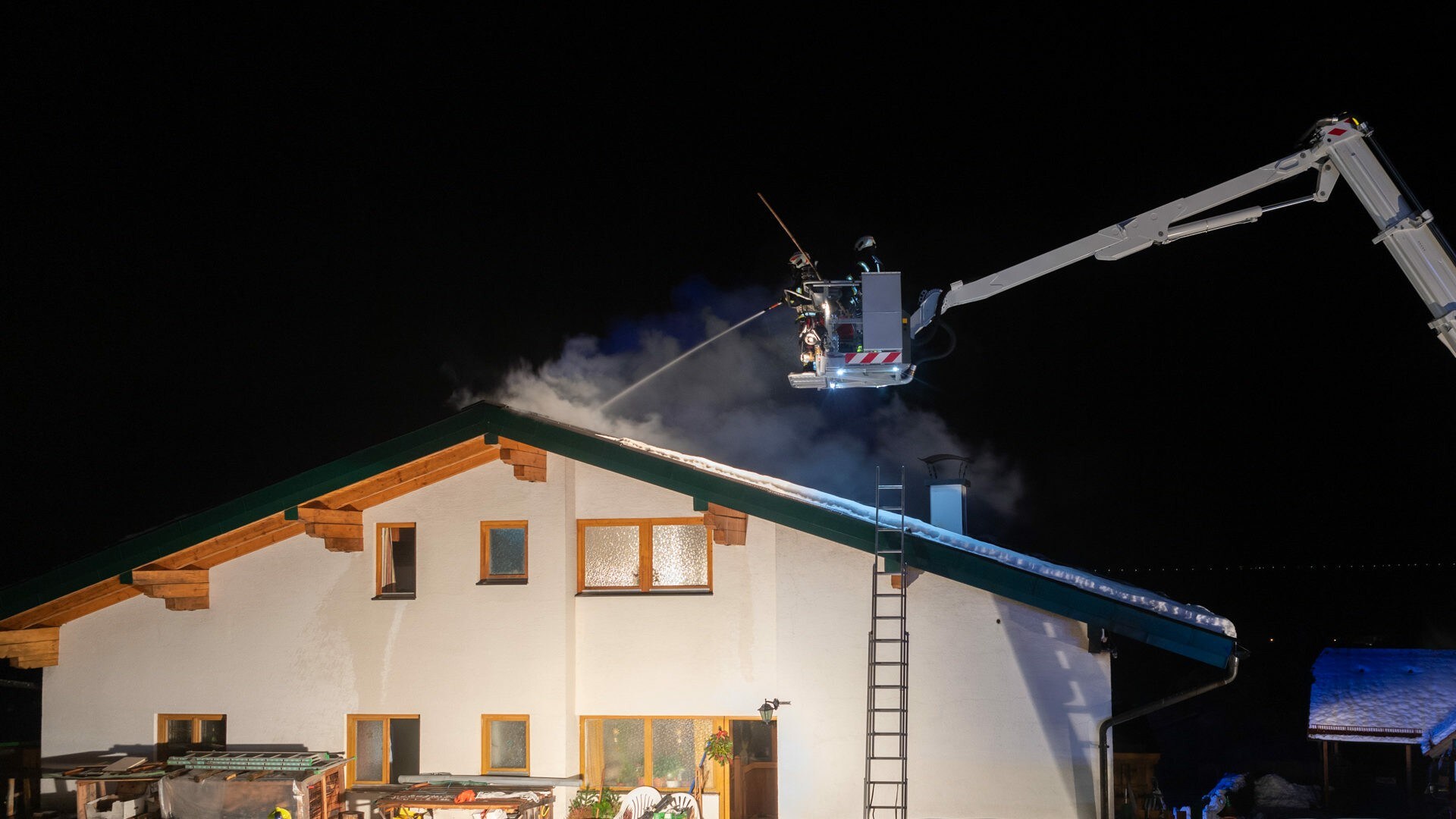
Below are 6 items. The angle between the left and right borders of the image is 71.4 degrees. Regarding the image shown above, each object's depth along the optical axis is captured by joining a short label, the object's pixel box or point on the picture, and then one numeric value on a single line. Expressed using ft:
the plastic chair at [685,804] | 35.60
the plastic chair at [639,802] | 35.60
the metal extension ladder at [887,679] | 32.86
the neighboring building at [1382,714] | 54.29
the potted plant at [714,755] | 36.24
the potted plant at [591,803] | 36.24
